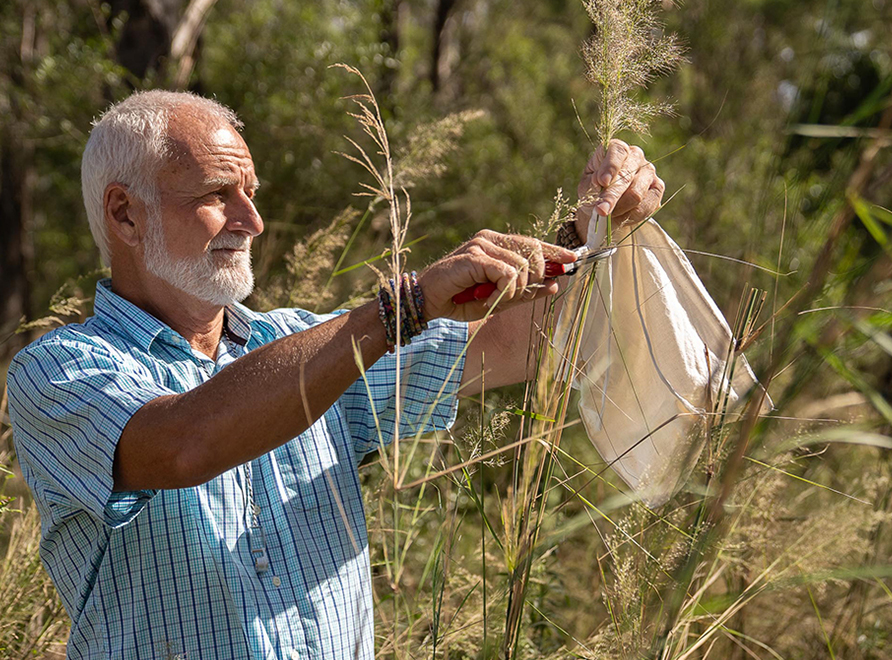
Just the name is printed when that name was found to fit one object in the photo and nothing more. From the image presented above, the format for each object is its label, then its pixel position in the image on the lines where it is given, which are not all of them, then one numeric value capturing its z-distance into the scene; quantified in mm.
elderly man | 1627
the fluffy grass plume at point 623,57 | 1577
